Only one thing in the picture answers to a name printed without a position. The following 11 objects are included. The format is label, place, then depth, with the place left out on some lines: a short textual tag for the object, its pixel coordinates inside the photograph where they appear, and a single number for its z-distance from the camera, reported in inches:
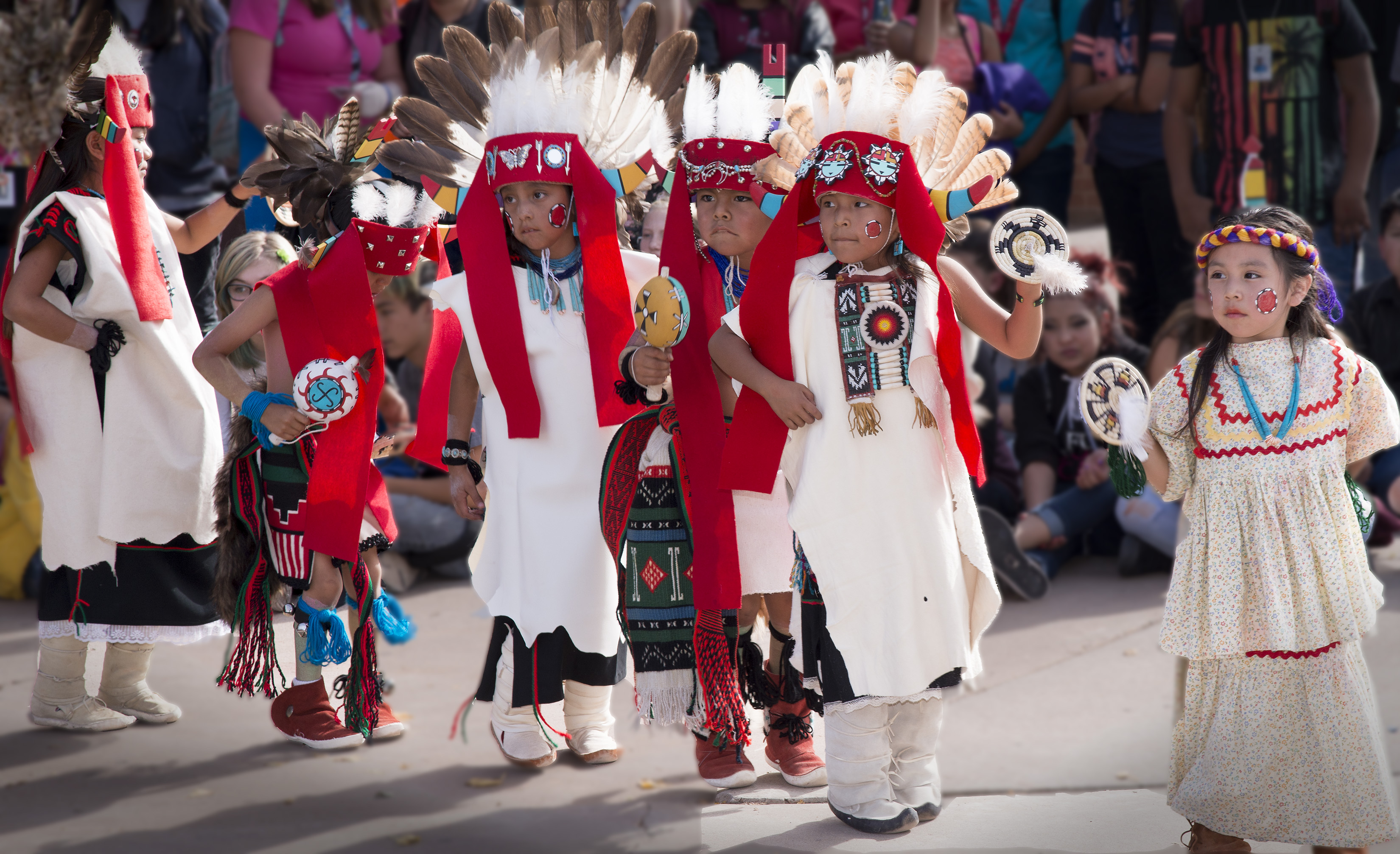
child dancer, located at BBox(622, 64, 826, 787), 259.3
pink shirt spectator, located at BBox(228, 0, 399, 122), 464.8
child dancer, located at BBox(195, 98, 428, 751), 290.0
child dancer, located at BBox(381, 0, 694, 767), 276.4
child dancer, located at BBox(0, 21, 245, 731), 304.3
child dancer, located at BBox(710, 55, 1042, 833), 239.6
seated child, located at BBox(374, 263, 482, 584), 445.1
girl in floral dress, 226.5
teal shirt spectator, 540.7
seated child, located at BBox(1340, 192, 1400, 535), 449.7
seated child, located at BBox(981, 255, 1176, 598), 438.6
